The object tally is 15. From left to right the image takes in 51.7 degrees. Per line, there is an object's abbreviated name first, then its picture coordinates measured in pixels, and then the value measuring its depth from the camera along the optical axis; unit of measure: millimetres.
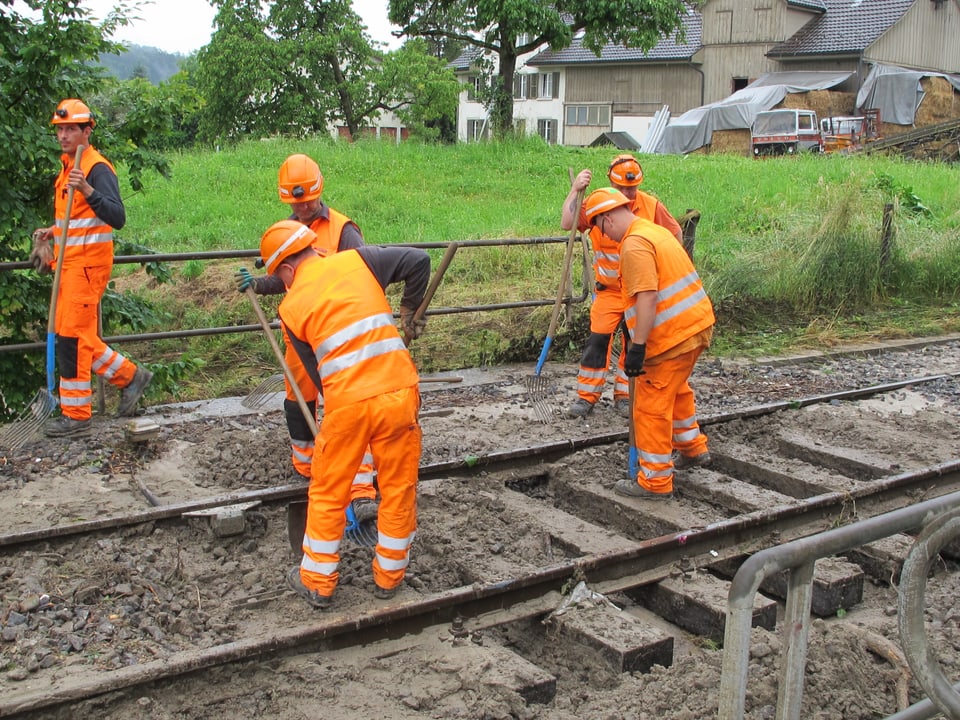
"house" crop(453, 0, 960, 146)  40938
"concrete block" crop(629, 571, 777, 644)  4582
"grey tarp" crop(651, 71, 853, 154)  36594
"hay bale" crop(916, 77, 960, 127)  35781
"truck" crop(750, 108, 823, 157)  32781
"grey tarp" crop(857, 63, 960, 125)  35500
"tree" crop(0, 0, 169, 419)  7113
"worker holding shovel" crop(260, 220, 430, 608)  4160
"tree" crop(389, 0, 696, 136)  28625
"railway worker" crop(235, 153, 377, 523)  5148
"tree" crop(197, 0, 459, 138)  33281
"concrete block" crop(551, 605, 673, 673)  4109
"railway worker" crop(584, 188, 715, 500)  5387
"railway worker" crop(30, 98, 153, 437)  6457
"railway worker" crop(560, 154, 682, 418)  6957
